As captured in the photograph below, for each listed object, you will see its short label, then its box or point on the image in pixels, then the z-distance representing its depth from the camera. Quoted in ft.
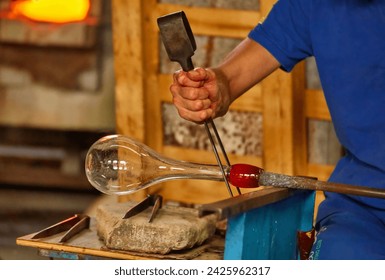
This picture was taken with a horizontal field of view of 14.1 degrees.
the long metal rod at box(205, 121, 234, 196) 15.66
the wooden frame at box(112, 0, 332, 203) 23.63
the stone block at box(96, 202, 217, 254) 16.30
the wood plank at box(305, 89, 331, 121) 23.38
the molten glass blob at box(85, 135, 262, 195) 16.15
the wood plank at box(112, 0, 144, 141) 25.15
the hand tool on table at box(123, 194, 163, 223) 16.91
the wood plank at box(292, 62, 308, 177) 23.53
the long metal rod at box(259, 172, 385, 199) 14.44
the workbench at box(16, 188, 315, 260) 14.52
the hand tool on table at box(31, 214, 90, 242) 17.00
